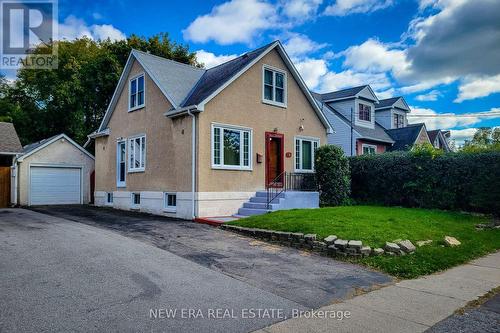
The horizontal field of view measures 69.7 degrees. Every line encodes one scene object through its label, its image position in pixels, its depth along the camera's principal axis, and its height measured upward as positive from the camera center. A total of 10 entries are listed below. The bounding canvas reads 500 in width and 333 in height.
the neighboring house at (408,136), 27.72 +2.90
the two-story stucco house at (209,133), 13.66 +1.71
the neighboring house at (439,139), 32.11 +3.04
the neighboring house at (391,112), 30.97 +5.28
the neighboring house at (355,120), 25.20 +3.86
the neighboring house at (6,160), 20.20 +0.72
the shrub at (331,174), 15.63 -0.09
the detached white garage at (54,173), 20.11 -0.05
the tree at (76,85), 26.47 +6.75
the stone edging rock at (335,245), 8.01 -1.72
